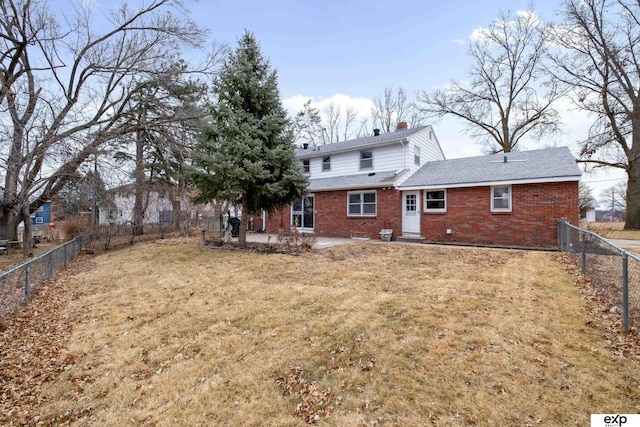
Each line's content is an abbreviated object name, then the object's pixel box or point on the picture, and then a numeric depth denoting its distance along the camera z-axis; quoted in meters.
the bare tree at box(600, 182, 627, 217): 42.28
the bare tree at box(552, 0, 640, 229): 18.20
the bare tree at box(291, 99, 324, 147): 31.08
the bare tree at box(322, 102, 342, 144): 34.38
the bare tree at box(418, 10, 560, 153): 22.45
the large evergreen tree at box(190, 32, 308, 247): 10.17
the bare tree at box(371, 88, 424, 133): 31.08
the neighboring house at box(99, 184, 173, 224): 16.48
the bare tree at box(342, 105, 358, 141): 34.03
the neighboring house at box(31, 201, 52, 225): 40.03
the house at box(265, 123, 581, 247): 11.34
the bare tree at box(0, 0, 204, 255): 10.88
